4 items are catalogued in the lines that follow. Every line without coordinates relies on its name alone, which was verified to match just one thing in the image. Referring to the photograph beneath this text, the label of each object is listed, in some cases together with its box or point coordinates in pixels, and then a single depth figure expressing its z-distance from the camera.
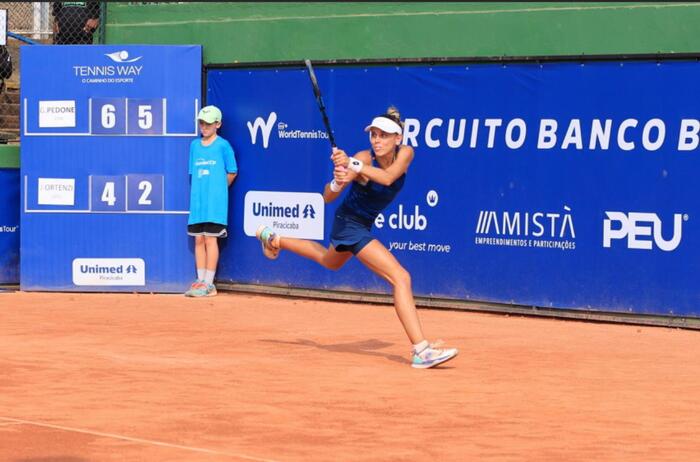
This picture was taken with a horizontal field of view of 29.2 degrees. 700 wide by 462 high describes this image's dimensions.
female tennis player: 9.88
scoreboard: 15.40
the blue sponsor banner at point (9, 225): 15.79
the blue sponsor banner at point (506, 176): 12.48
